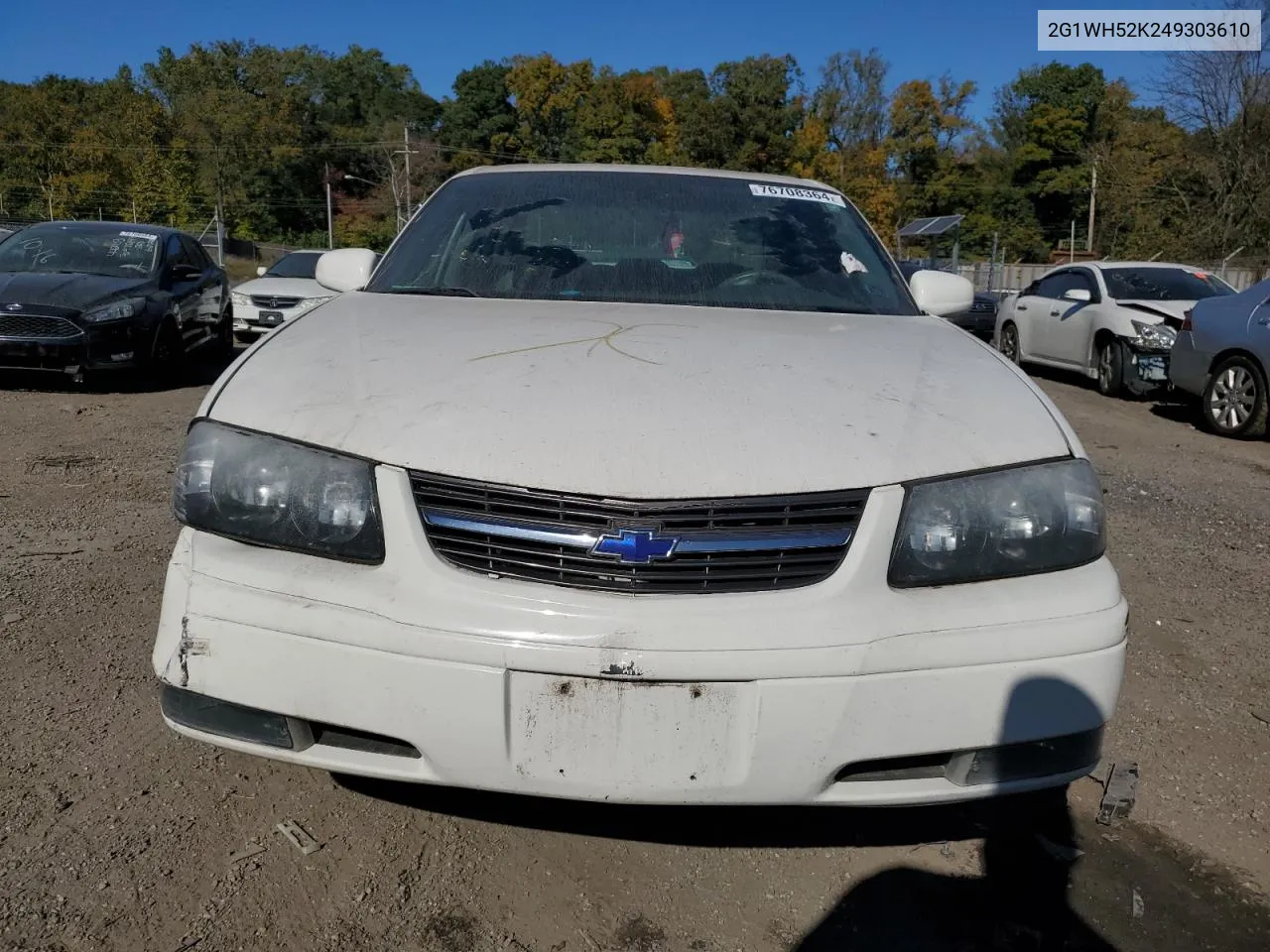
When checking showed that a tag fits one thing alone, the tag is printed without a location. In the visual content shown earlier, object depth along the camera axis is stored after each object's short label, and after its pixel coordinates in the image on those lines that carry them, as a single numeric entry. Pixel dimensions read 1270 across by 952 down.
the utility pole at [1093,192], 49.91
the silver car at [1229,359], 8.04
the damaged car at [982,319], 17.02
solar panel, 24.95
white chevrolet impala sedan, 1.76
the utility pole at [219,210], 40.49
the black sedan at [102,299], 8.30
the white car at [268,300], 12.74
